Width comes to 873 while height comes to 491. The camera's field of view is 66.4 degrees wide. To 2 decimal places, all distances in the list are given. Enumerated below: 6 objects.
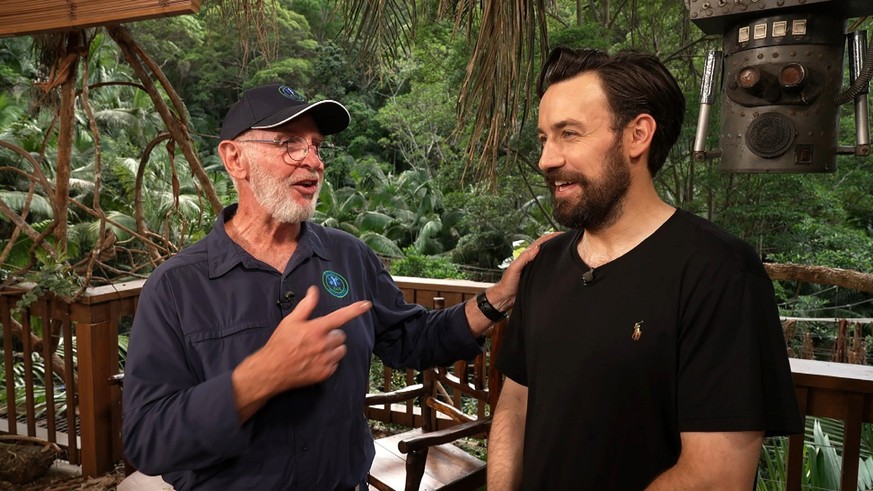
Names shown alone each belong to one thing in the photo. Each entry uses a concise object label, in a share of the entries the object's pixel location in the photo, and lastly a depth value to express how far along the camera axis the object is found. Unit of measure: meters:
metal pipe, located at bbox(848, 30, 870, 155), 1.88
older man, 1.23
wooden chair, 1.87
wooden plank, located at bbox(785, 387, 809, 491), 1.69
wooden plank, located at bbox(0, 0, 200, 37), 2.08
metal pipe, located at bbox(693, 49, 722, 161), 2.03
